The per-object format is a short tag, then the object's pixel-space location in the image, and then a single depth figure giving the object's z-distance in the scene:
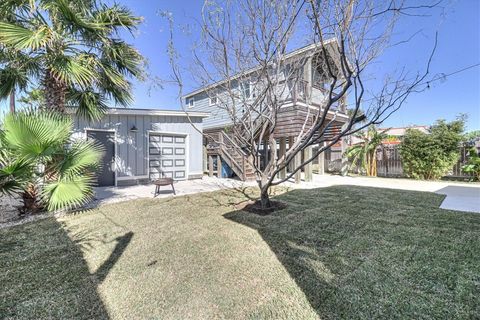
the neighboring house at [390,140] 13.40
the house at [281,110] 5.60
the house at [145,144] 8.41
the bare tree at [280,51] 3.60
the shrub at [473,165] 9.29
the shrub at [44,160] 3.89
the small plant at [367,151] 11.70
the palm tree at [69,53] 4.41
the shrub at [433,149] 9.83
